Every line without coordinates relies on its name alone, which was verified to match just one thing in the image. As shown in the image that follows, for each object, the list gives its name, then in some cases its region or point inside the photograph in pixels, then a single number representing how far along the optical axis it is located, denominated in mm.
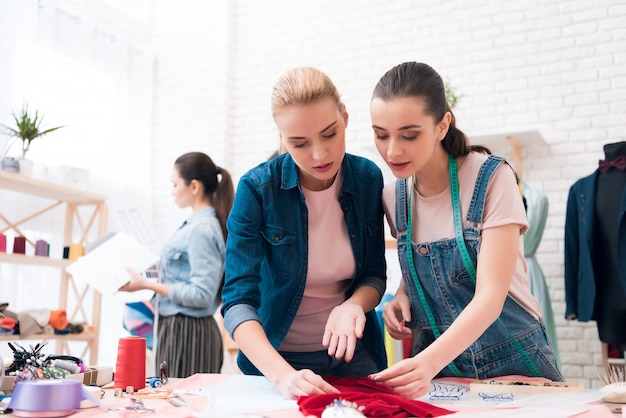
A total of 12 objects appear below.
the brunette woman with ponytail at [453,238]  1298
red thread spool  1290
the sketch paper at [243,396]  1045
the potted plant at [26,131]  3568
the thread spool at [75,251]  3830
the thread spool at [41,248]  3664
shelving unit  3475
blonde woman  1341
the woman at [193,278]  2732
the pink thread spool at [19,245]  3465
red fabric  957
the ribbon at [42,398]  975
